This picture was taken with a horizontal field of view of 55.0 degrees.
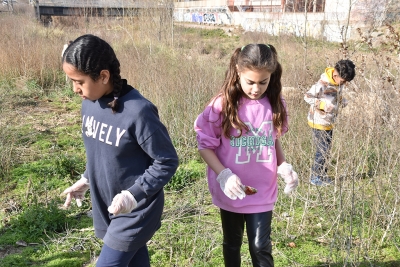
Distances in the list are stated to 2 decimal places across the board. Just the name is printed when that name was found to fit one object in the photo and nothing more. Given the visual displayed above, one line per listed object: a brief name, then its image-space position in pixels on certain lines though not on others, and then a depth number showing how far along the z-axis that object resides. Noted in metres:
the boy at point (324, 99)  3.84
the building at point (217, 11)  30.35
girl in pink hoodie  1.95
